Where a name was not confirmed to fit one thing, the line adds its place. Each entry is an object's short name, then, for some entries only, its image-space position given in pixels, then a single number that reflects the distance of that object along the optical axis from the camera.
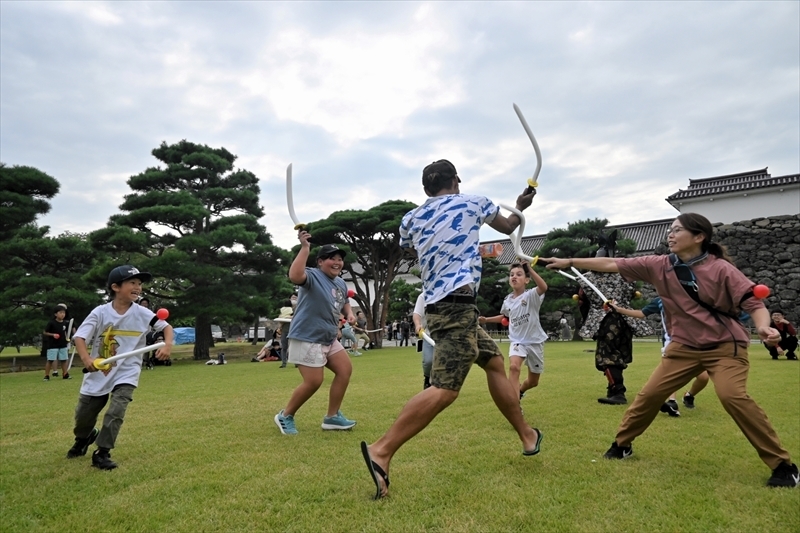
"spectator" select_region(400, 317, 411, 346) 29.05
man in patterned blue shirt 3.13
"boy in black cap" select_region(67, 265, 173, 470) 4.17
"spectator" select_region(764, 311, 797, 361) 13.38
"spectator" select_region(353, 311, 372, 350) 25.27
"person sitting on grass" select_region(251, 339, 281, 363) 19.34
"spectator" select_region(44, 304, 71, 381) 12.33
